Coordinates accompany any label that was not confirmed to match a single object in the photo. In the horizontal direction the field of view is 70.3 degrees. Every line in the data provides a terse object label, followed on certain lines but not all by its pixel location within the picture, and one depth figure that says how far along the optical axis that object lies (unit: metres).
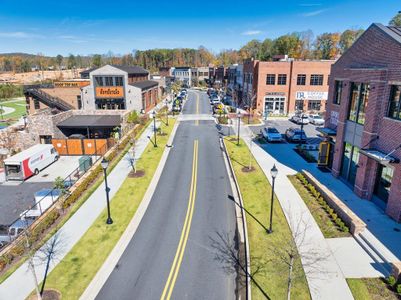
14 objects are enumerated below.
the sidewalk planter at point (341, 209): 15.23
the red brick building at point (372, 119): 16.56
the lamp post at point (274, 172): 14.92
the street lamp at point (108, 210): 16.64
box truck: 26.36
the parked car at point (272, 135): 34.53
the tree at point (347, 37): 104.28
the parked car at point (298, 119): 45.01
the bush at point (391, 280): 11.63
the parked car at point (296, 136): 34.47
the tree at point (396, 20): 79.64
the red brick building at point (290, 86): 53.09
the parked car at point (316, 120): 44.52
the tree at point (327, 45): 108.15
